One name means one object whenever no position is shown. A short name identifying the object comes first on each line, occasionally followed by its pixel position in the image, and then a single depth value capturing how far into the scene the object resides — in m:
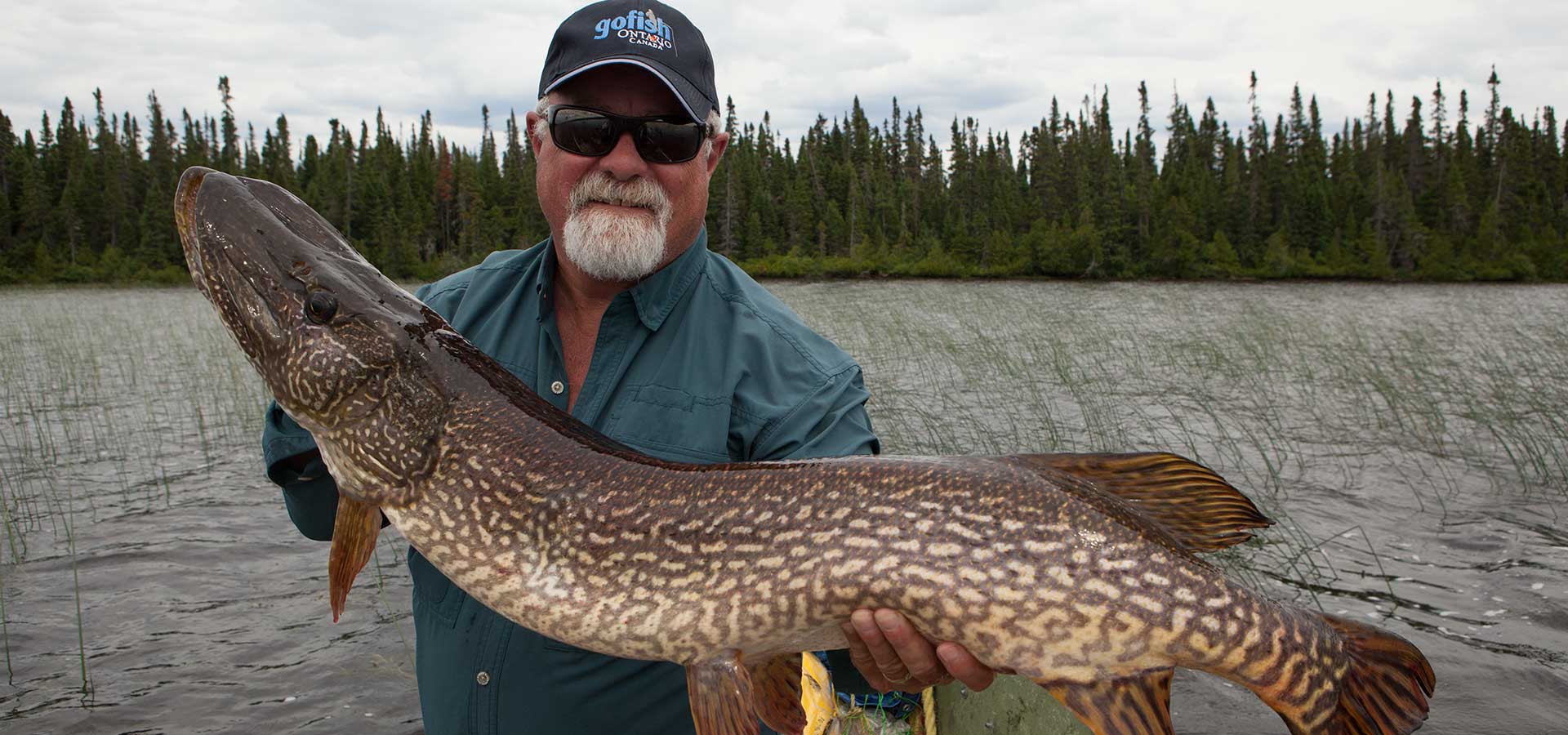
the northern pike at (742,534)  0.88
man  1.01
